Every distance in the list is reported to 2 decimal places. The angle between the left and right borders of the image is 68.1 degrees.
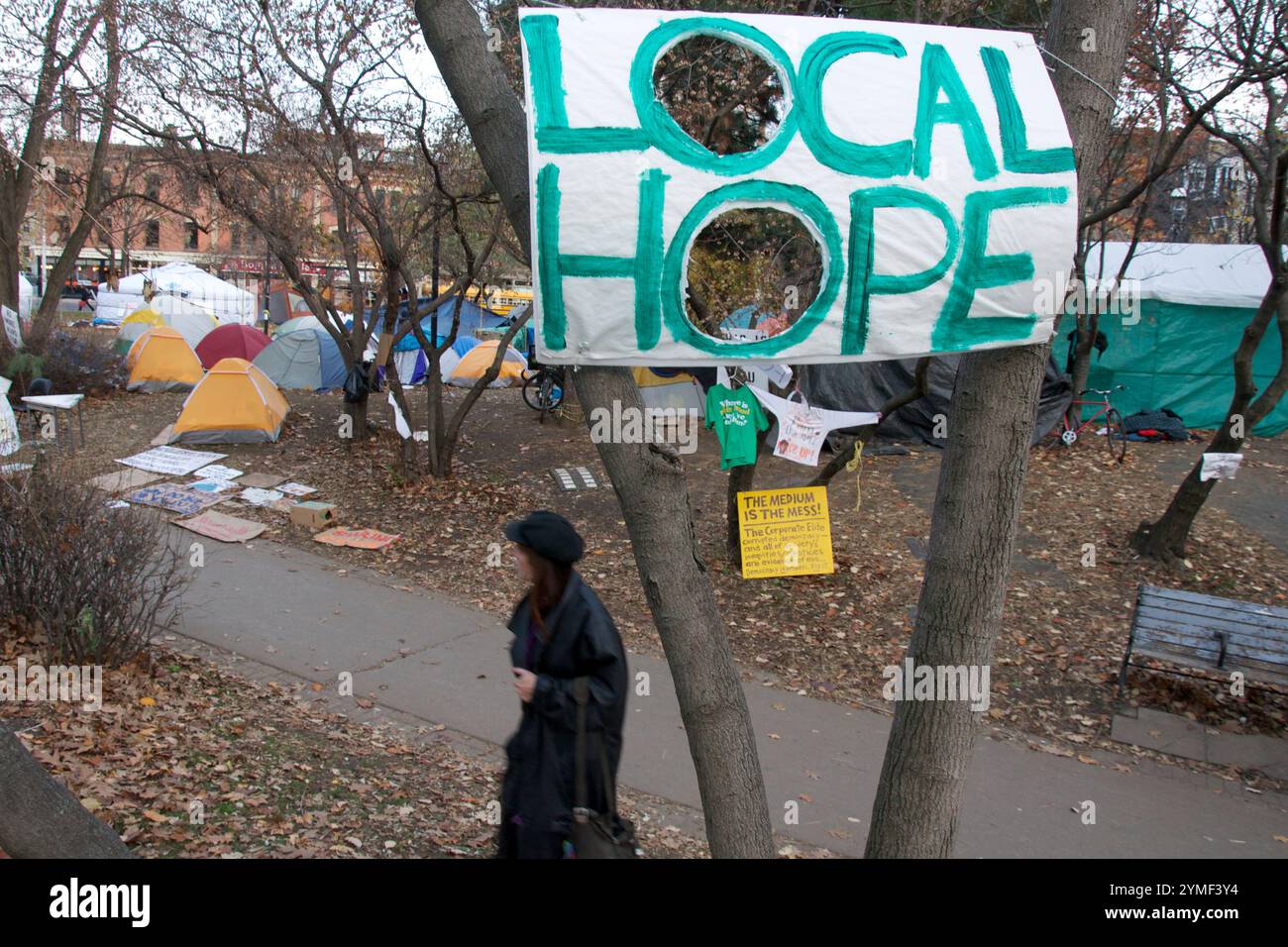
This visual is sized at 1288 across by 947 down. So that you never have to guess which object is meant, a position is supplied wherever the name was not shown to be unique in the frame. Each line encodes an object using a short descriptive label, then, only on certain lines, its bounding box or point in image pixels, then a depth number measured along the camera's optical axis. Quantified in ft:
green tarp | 50.34
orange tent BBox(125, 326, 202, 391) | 58.90
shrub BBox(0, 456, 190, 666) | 18.39
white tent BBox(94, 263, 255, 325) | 115.44
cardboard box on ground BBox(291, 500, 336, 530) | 33.30
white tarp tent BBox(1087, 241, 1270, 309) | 50.29
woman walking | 9.93
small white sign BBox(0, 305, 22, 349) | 53.62
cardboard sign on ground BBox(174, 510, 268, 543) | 32.24
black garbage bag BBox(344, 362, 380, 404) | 42.39
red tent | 68.28
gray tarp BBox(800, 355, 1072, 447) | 45.44
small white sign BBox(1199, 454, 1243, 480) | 28.22
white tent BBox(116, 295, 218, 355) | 81.80
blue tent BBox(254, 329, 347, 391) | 64.13
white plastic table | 38.11
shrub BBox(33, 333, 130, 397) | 55.21
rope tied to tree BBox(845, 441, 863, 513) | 32.77
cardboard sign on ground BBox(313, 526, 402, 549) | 32.17
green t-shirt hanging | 29.63
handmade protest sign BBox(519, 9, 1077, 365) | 8.45
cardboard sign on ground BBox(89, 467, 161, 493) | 36.07
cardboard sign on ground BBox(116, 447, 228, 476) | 39.29
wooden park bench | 21.67
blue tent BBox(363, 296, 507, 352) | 73.20
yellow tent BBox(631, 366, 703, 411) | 49.90
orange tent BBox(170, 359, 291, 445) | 42.93
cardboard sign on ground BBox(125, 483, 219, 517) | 34.86
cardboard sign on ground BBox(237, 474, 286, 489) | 37.83
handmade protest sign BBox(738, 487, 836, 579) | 29.07
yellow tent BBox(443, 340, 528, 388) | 65.05
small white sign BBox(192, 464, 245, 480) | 38.41
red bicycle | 44.29
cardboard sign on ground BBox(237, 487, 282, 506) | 35.83
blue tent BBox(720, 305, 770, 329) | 43.88
